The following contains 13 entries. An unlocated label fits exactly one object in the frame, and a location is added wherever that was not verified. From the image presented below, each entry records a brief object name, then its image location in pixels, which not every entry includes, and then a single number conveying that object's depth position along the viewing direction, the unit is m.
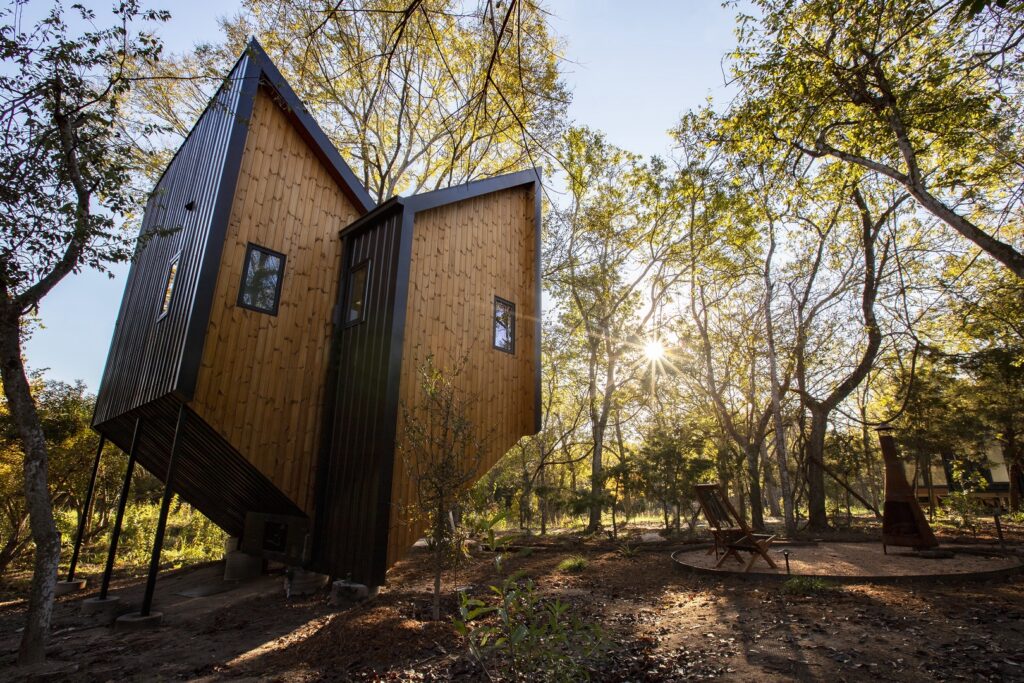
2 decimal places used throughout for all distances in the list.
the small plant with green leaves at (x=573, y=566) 8.63
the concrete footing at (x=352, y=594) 6.48
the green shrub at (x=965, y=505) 11.26
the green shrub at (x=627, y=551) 9.87
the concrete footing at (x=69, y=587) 8.81
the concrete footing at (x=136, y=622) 6.03
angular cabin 6.98
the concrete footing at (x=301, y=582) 7.32
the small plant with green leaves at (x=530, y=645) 2.83
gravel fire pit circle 6.06
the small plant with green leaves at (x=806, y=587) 5.69
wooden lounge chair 7.28
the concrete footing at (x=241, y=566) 9.16
